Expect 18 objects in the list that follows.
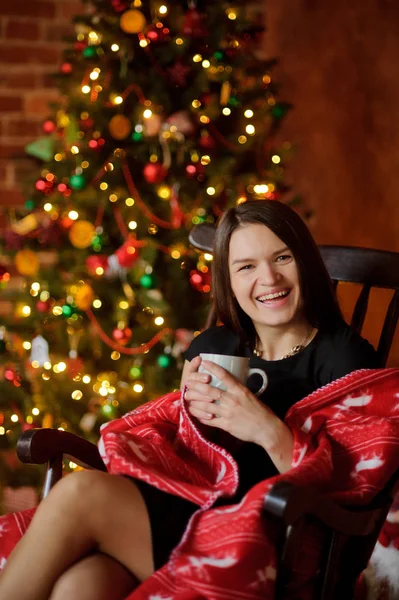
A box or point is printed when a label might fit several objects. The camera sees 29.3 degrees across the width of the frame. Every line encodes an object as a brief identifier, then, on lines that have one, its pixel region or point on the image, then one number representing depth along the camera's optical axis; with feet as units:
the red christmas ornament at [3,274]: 8.00
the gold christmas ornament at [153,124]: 7.49
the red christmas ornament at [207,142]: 7.67
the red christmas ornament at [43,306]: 7.83
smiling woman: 4.47
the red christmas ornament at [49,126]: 8.12
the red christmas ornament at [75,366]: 7.82
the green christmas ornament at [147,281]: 7.42
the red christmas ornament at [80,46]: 7.90
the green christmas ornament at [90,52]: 7.66
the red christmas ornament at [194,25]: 7.47
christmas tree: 7.60
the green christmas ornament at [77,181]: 7.60
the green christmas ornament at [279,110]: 7.85
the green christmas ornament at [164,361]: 7.46
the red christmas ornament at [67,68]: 8.04
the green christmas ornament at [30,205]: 8.04
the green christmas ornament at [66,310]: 7.73
